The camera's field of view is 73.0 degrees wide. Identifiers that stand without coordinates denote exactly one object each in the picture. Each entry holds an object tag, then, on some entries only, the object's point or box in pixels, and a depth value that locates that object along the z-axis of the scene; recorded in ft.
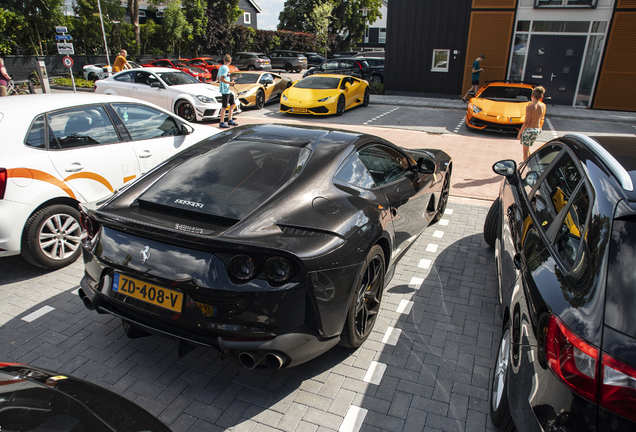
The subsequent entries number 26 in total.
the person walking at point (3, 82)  44.74
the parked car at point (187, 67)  82.94
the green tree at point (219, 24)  125.08
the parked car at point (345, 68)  79.05
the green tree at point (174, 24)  109.40
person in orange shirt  51.78
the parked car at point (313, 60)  134.62
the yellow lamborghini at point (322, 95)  45.68
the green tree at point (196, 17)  116.67
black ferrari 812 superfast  7.93
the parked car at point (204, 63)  95.93
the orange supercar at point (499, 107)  37.78
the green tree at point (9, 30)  81.92
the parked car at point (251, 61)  114.52
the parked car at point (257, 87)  50.96
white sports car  41.88
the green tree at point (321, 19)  159.79
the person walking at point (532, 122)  24.17
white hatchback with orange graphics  13.20
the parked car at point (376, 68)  85.87
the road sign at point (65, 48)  49.29
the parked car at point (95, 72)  78.31
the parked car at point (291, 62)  124.57
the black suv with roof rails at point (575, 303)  5.18
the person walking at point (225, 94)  39.68
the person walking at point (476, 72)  56.39
